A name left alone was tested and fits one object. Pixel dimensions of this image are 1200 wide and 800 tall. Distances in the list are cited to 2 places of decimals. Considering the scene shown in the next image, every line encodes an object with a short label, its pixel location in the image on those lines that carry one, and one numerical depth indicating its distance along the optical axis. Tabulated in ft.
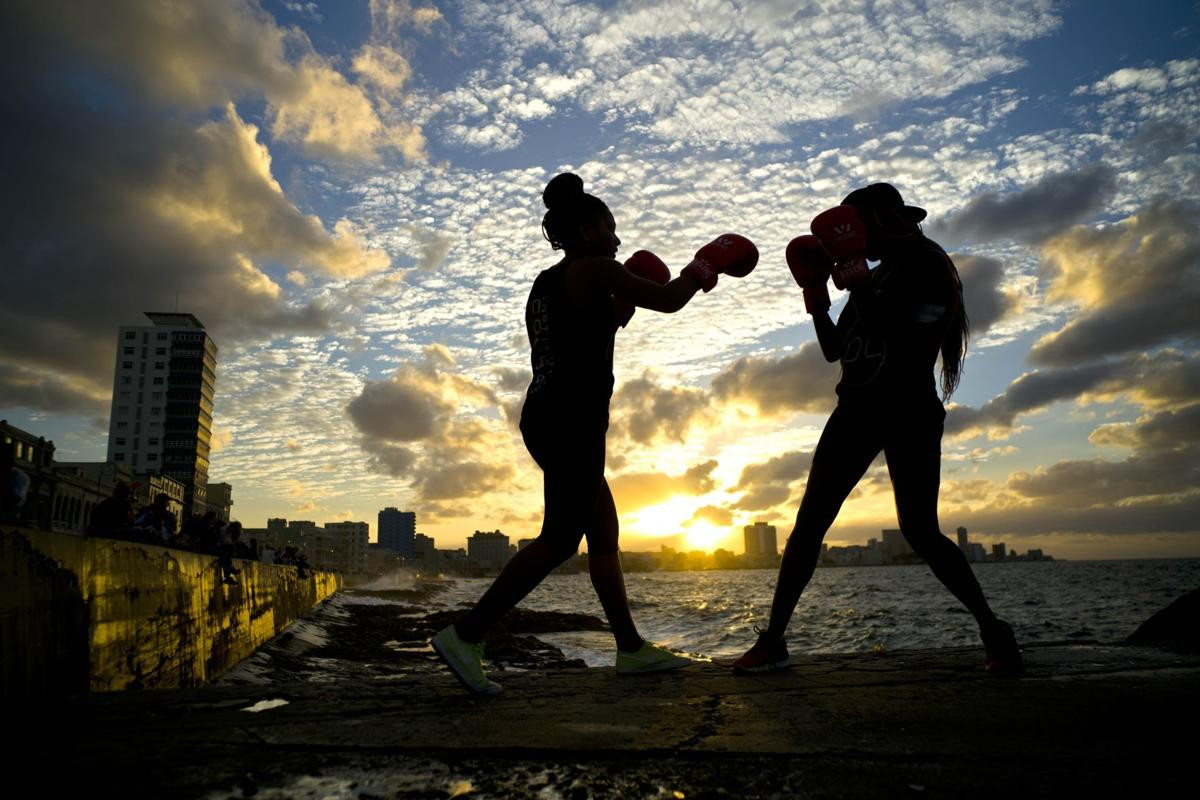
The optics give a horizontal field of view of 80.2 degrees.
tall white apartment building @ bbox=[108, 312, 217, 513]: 320.29
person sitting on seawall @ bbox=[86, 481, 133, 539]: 28.45
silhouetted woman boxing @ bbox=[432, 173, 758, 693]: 9.54
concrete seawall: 9.03
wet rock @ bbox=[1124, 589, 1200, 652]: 13.28
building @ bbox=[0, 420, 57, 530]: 129.39
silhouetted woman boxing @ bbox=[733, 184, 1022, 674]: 10.69
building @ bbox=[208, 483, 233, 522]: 368.27
